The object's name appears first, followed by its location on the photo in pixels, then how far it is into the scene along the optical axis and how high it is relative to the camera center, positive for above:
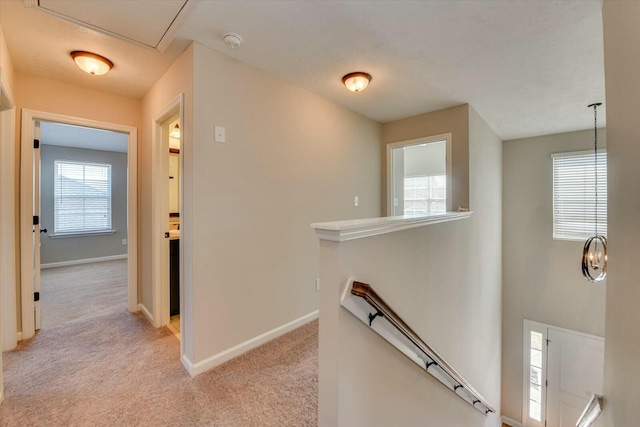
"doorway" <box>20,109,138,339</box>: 2.39 +0.03
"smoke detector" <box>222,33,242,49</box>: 1.88 +1.25
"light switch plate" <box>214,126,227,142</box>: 2.07 +0.62
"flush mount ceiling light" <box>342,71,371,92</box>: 2.43 +1.23
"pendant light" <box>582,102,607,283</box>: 3.61 -0.59
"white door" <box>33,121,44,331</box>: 2.52 -0.16
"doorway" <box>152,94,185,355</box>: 2.68 -0.21
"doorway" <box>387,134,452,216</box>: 5.94 +0.78
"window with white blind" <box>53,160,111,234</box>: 5.49 +0.35
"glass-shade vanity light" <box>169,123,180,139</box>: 3.55 +1.08
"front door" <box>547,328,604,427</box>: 4.12 -2.61
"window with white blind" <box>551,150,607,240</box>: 4.01 +0.27
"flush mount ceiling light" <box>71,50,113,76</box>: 2.09 +1.22
